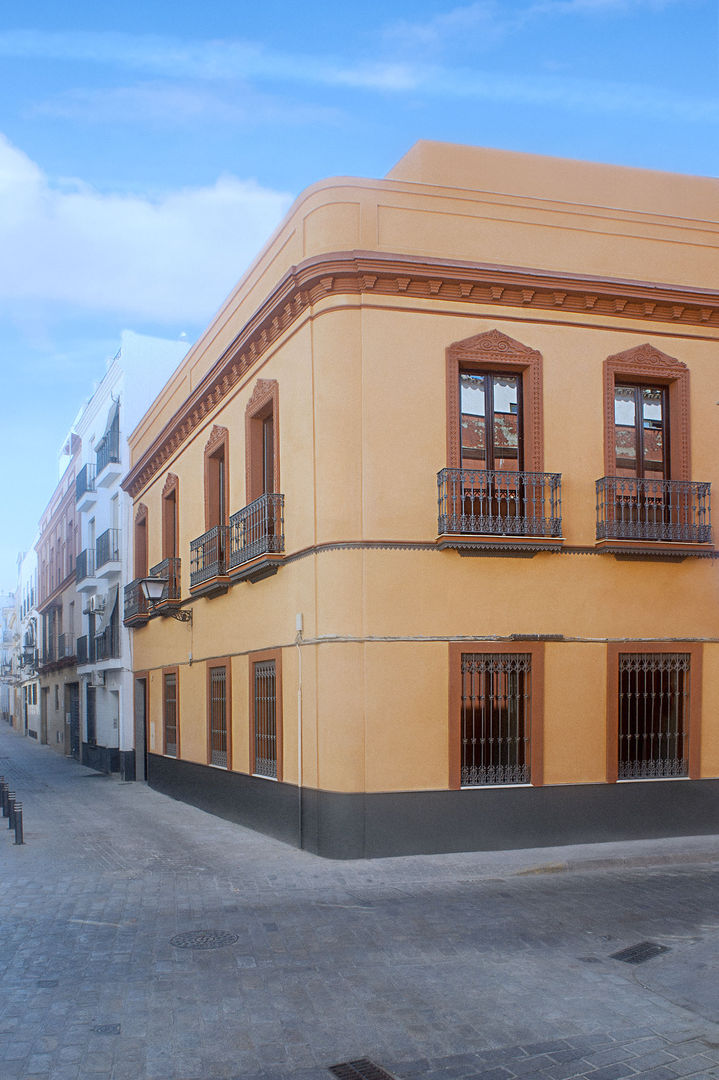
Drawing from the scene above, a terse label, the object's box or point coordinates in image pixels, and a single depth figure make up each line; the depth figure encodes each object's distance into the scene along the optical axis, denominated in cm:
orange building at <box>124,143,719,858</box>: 1237
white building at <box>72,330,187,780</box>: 2616
